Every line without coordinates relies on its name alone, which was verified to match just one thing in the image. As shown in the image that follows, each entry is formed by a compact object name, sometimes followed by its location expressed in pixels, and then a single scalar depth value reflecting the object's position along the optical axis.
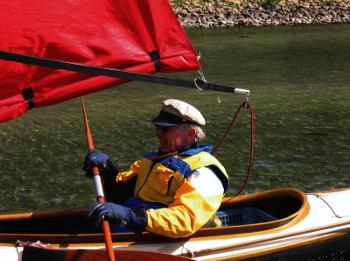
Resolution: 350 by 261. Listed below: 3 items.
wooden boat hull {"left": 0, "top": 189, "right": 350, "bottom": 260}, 3.73
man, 3.53
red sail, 3.45
